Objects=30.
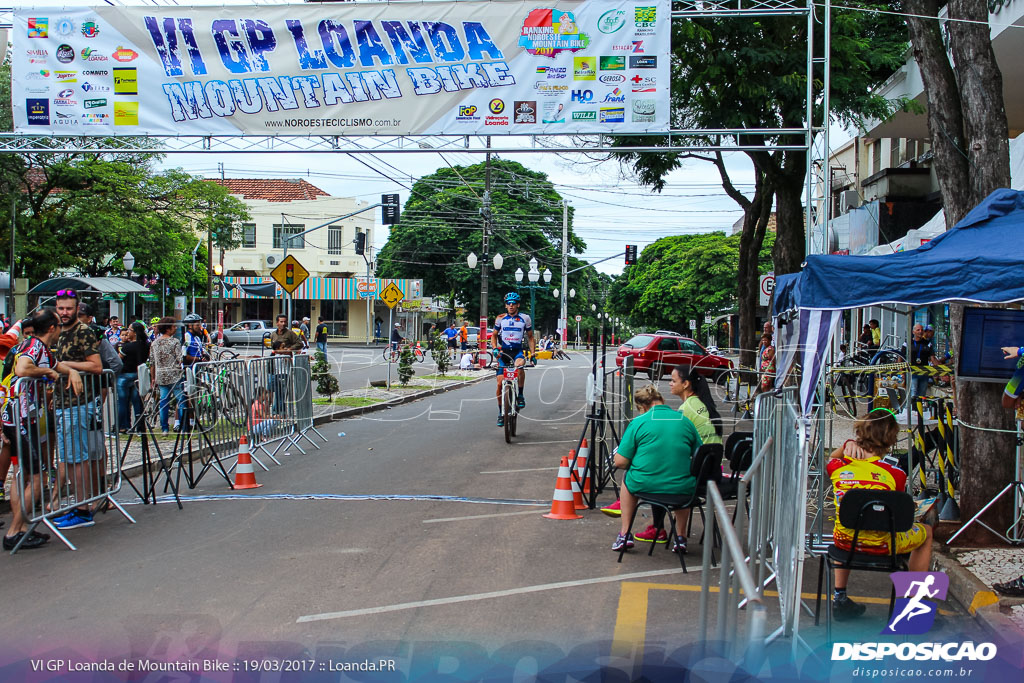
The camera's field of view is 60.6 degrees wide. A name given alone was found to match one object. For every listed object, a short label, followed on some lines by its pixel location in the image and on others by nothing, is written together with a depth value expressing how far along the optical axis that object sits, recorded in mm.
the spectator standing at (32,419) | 6875
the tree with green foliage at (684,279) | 60875
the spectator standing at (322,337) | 31719
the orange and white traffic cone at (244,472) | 9477
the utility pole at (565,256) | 45653
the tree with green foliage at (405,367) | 23609
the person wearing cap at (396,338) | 37781
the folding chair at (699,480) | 6672
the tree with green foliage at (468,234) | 56938
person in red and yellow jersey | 5434
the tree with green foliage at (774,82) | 15656
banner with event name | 11641
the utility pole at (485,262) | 33438
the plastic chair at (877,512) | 5164
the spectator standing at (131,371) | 13359
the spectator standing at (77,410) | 7336
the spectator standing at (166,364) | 13109
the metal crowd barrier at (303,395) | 12359
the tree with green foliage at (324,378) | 18672
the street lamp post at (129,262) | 28892
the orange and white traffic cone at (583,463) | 8805
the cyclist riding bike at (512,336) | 13117
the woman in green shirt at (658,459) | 6789
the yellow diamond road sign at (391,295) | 23359
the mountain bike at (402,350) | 24492
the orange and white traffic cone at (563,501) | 8148
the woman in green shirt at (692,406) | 7695
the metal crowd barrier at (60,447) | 6882
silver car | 49406
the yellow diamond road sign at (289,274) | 17141
